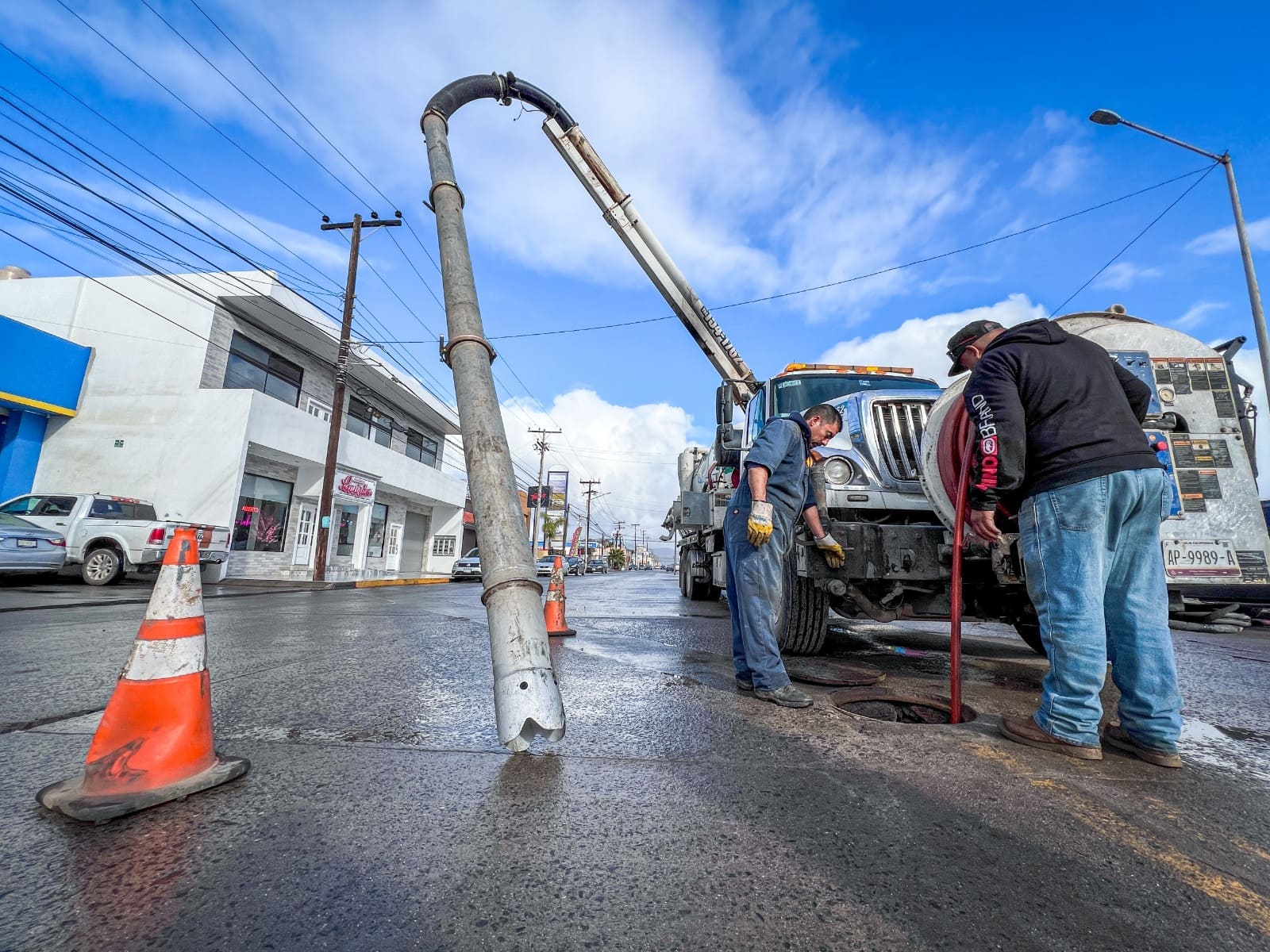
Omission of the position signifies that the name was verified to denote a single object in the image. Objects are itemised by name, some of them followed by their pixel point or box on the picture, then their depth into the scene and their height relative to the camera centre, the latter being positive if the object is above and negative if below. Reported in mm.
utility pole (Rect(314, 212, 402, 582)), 15812 +3457
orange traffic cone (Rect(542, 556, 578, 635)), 5730 -382
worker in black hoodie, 2357 +212
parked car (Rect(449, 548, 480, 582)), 22141 +61
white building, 15977 +4373
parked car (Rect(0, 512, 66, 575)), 9961 +283
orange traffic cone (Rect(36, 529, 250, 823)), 1657 -470
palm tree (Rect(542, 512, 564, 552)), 56156 +4211
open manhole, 3062 -678
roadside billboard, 50625 +6925
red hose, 2875 -40
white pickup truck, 11242 +692
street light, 10461 +5499
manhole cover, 3648 -627
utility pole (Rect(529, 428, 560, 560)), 54375 +11467
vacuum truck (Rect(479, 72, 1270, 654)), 3455 +537
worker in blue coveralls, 3188 +238
